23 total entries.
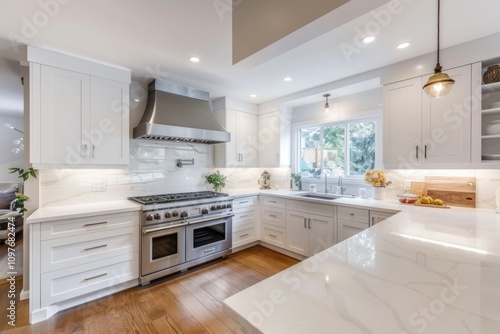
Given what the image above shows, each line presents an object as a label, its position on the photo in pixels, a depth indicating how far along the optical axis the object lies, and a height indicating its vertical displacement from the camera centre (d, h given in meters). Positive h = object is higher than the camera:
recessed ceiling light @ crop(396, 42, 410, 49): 2.12 +1.16
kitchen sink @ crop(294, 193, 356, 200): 3.24 -0.46
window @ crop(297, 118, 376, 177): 3.34 +0.28
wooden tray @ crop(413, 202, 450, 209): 2.29 -0.42
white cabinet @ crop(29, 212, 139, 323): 1.97 -0.92
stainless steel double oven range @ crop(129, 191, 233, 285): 2.52 -0.83
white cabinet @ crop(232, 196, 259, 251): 3.45 -0.90
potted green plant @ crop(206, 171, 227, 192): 3.68 -0.24
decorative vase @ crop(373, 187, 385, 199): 2.81 -0.34
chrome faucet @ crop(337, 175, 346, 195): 3.38 -0.36
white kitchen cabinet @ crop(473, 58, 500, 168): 2.07 +0.47
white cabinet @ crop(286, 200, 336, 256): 2.86 -0.84
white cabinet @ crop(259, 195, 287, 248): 3.42 -0.86
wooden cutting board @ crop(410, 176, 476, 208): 2.32 -0.26
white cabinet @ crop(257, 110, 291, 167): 3.95 +0.49
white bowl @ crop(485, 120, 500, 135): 2.06 +0.35
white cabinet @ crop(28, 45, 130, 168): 2.17 +0.55
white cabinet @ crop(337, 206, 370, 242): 2.53 -0.65
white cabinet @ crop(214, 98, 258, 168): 3.77 +0.57
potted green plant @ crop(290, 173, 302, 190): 3.90 -0.26
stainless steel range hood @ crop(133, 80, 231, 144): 2.75 +0.66
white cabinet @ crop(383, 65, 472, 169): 2.17 +0.44
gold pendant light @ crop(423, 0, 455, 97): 1.53 +0.57
